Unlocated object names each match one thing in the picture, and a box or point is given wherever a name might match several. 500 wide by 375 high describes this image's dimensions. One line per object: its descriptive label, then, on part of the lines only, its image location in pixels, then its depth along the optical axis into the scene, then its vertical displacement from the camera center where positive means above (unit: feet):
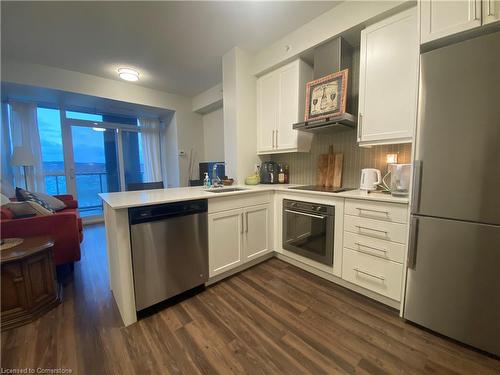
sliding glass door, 13.28 +1.12
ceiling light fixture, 10.37 +4.94
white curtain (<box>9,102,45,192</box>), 11.51 +1.98
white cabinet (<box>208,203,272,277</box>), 6.40 -2.28
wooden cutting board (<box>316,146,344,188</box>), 7.64 -0.06
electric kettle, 6.17 -0.33
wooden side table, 4.89 -2.79
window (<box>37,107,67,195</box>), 12.93 +1.36
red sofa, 6.37 -1.88
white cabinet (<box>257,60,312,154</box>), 8.07 +2.55
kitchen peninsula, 4.90 -1.88
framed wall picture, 6.58 +2.44
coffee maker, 9.39 -0.13
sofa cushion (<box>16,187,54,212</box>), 7.81 -0.97
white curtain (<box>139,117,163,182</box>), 16.03 +1.80
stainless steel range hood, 6.70 +3.42
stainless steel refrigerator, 3.74 -0.54
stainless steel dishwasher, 4.95 -2.06
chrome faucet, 8.24 -0.49
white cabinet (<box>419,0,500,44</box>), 3.83 +2.96
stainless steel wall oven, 6.40 -2.04
